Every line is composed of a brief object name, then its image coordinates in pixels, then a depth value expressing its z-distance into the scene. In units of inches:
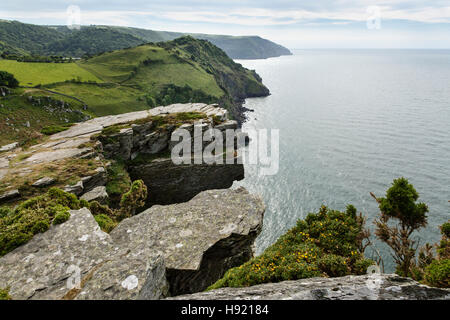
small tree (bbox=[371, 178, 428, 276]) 866.1
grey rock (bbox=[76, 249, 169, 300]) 399.7
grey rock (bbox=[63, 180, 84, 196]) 1299.6
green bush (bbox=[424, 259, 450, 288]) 453.9
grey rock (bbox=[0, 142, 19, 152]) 1838.3
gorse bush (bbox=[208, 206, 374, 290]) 529.0
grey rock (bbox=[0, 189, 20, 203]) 1176.8
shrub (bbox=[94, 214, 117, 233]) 784.6
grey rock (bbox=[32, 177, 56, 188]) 1283.0
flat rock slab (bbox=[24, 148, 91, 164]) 1577.3
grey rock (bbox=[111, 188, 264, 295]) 652.7
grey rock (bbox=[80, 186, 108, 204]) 1240.3
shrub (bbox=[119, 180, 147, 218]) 1191.2
